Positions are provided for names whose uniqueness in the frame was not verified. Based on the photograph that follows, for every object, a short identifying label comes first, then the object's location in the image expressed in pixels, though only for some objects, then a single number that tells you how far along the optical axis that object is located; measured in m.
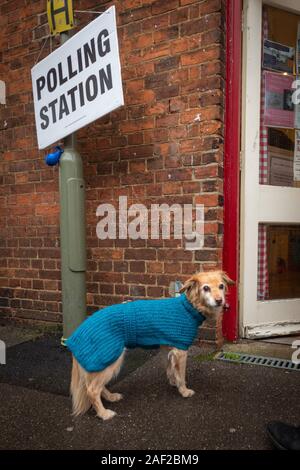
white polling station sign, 2.65
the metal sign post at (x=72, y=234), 3.01
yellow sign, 2.83
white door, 3.16
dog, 2.04
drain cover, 2.74
